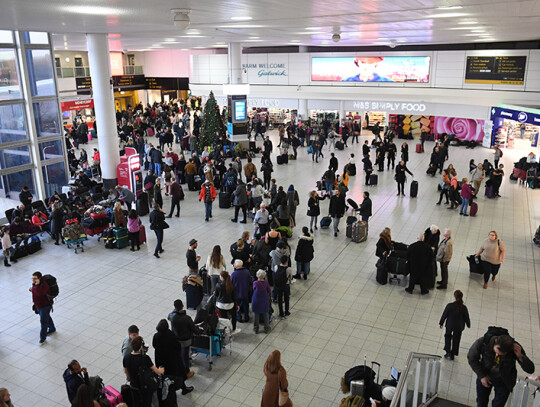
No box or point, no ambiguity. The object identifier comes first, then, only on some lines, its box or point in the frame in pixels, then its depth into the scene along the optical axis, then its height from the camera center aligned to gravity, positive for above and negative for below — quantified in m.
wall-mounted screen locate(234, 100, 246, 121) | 24.25 -1.39
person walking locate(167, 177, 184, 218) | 14.78 -3.44
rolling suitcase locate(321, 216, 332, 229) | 14.00 -4.10
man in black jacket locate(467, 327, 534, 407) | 5.75 -3.47
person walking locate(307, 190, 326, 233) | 13.23 -3.44
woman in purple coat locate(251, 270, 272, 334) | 8.22 -3.72
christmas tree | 24.41 -2.20
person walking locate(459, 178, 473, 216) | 14.95 -3.62
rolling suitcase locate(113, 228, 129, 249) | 12.70 -4.09
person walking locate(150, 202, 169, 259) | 11.80 -3.49
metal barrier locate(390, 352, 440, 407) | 5.62 -3.85
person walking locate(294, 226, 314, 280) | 10.38 -3.65
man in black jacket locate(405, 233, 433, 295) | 9.80 -3.77
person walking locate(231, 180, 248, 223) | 14.20 -3.37
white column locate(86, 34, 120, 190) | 16.22 -0.74
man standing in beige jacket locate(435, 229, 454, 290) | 10.00 -3.68
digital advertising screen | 28.83 +0.81
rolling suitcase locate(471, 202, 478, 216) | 15.32 -4.08
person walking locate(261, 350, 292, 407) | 5.68 -3.61
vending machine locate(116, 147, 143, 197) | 15.50 -2.97
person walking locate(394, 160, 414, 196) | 17.08 -3.31
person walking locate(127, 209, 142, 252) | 12.29 -3.74
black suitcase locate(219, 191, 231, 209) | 15.91 -3.90
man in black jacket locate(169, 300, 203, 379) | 6.99 -3.55
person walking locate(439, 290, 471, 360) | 7.57 -3.79
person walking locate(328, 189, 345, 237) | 13.27 -3.47
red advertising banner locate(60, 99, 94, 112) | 24.20 -1.08
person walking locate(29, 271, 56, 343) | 8.12 -3.72
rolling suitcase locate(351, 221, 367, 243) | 13.01 -4.07
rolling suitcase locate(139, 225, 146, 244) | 12.78 -4.06
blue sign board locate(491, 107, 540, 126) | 21.64 -1.70
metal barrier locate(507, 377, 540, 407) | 5.48 -3.74
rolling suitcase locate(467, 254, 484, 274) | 10.77 -4.16
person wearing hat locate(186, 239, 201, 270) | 9.65 -3.51
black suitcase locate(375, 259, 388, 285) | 10.49 -4.21
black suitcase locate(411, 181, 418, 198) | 17.19 -3.87
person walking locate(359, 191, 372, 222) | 13.27 -3.49
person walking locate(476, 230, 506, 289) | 10.20 -3.74
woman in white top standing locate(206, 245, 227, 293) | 8.98 -3.48
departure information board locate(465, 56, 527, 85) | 25.17 +0.59
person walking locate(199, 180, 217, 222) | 14.22 -3.30
